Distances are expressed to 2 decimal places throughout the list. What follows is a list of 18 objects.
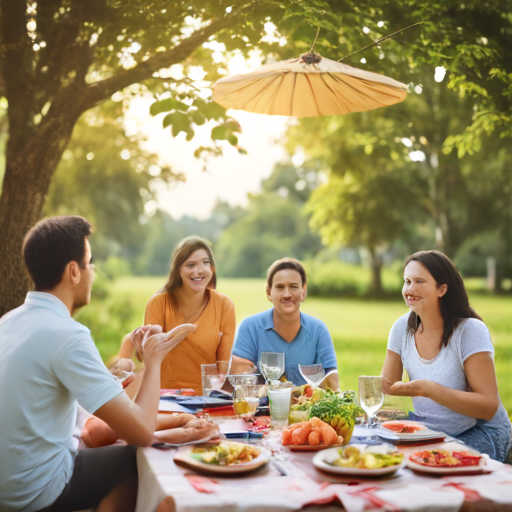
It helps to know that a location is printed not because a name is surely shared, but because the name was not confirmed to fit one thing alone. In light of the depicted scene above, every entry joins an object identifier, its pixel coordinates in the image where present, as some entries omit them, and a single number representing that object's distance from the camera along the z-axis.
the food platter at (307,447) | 2.29
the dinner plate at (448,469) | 2.01
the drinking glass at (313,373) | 2.84
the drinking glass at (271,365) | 2.97
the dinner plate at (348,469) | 1.96
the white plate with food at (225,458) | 2.00
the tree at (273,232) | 53.31
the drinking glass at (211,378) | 2.85
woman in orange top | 4.38
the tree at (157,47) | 4.50
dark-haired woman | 2.99
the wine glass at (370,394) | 2.50
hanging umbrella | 3.41
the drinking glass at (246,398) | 2.62
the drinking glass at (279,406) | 2.65
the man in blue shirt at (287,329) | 3.92
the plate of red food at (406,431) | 2.41
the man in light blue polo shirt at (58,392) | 2.20
